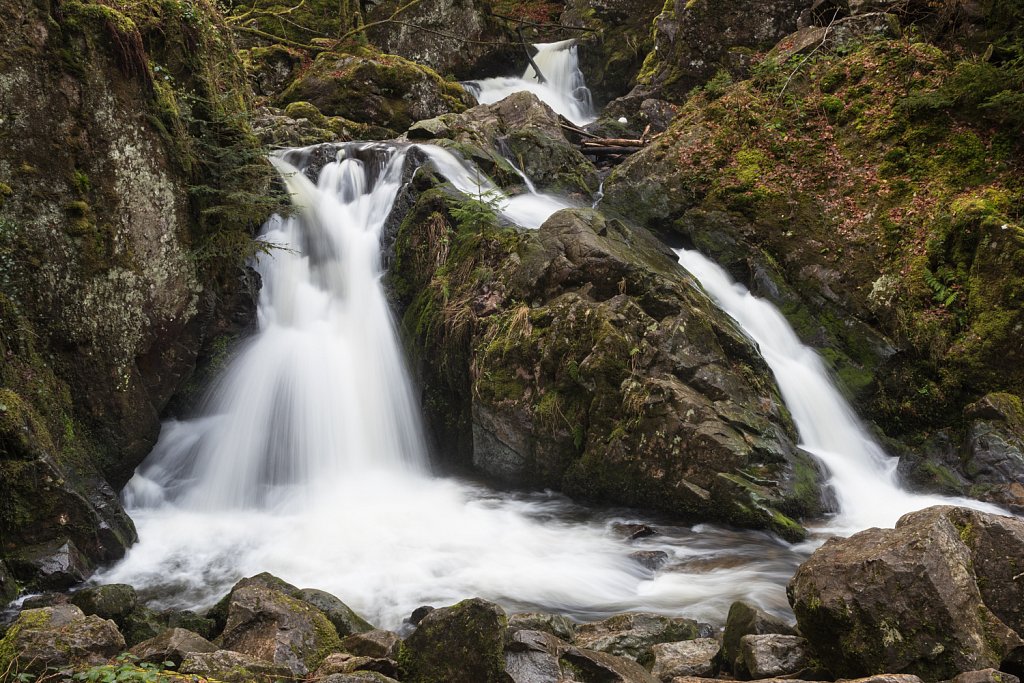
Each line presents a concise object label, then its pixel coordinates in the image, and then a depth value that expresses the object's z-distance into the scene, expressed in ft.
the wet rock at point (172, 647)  10.58
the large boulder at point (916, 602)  10.05
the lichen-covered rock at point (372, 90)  49.73
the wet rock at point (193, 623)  14.64
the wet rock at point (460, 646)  11.02
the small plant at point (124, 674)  8.23
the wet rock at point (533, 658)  11.19
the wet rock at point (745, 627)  12.18
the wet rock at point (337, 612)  14.84
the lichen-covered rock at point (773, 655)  11.09
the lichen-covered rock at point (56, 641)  10.06
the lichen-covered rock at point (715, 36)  45.78
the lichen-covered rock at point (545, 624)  14.32
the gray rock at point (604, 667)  10.82
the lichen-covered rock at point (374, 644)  12.26
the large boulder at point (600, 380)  20.84
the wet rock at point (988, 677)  9.00
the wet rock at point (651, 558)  18.88
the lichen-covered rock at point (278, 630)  12.41
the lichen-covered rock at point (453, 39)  63.87
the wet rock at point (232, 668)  9.82
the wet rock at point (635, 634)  13.58
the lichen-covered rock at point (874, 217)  24.68
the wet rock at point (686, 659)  12.24
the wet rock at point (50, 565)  16.55
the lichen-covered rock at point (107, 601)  14.53
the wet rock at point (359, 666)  11.28
